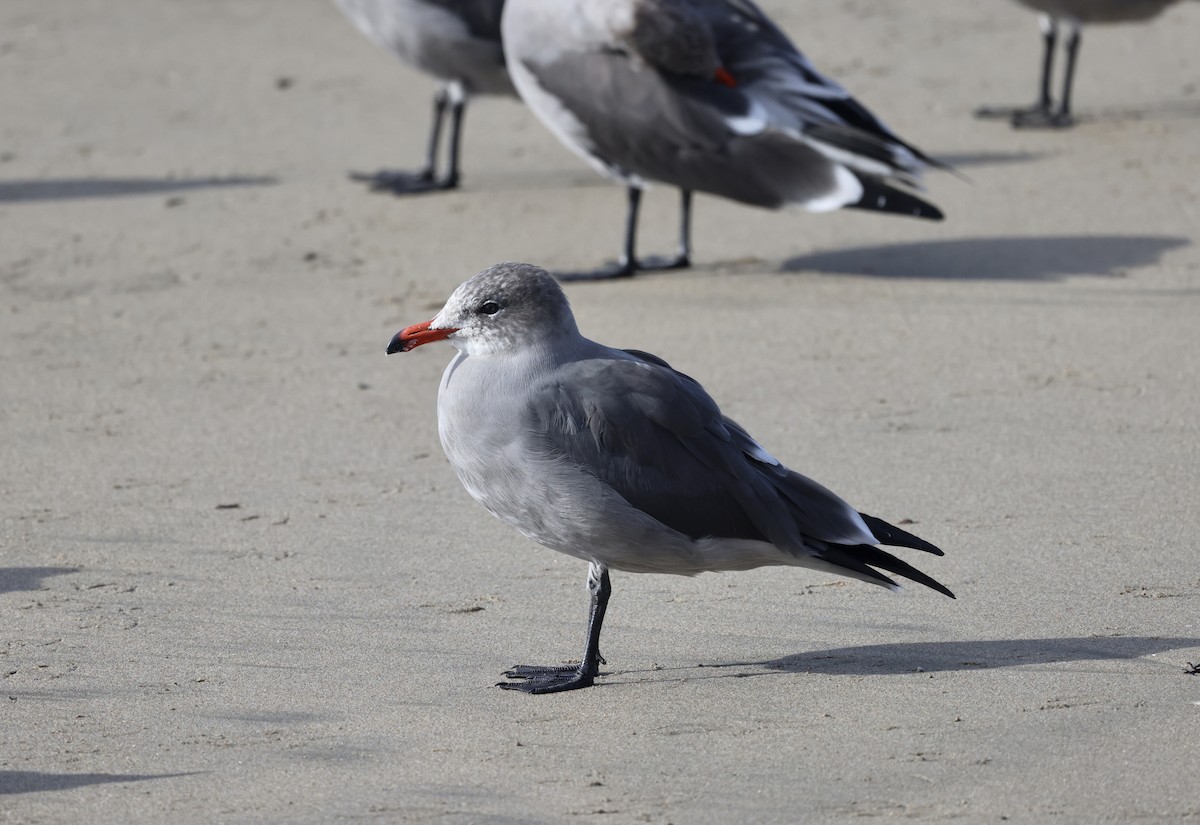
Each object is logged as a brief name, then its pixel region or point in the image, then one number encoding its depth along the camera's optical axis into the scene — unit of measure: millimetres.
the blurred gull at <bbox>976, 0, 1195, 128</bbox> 20234
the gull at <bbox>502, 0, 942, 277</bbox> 14961
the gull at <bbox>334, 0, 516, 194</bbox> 18516
